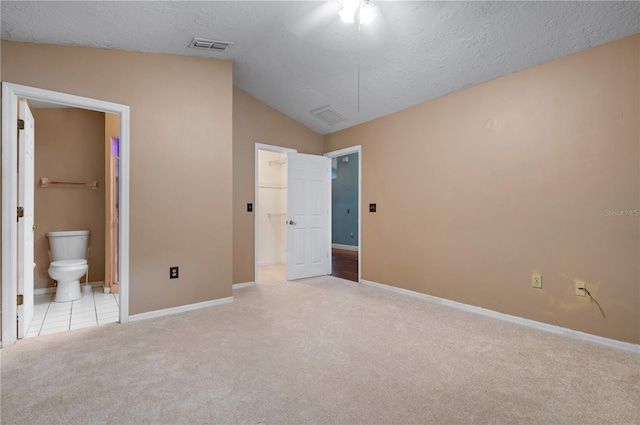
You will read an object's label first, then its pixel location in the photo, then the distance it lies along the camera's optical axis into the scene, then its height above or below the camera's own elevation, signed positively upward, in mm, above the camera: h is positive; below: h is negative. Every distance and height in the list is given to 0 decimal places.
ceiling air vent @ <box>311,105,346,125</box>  4320 +1412
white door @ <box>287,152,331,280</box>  4680 -62
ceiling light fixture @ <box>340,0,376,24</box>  2217 +1471
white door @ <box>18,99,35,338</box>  2479 -133
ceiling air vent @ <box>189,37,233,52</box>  2902 +1633
